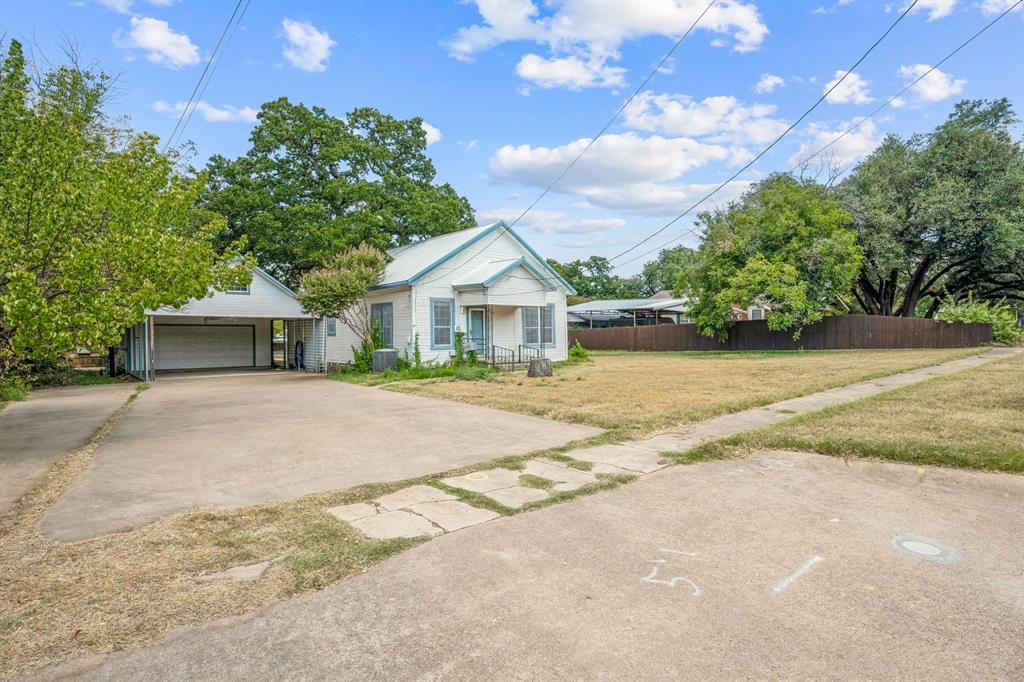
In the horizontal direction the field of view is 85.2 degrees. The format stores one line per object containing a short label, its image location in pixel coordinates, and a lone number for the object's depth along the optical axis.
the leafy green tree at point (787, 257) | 24.36
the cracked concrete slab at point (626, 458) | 5.85
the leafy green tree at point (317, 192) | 24.84
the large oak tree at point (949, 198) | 24.86
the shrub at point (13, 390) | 13.76
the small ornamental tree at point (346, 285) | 17.56
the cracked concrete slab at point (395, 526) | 4.03
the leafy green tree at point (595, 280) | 63.38
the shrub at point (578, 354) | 23.15
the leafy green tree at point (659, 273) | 69.51
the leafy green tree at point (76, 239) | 6.63
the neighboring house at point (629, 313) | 39.63
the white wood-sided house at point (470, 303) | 18.39
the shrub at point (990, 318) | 24.62
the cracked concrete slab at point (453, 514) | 4.25
